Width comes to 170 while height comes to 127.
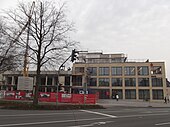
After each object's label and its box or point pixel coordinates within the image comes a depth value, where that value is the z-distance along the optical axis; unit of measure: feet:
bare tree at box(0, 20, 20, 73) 48.90
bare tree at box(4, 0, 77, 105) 49.01
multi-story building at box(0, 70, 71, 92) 126.47
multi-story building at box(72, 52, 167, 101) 123.30
